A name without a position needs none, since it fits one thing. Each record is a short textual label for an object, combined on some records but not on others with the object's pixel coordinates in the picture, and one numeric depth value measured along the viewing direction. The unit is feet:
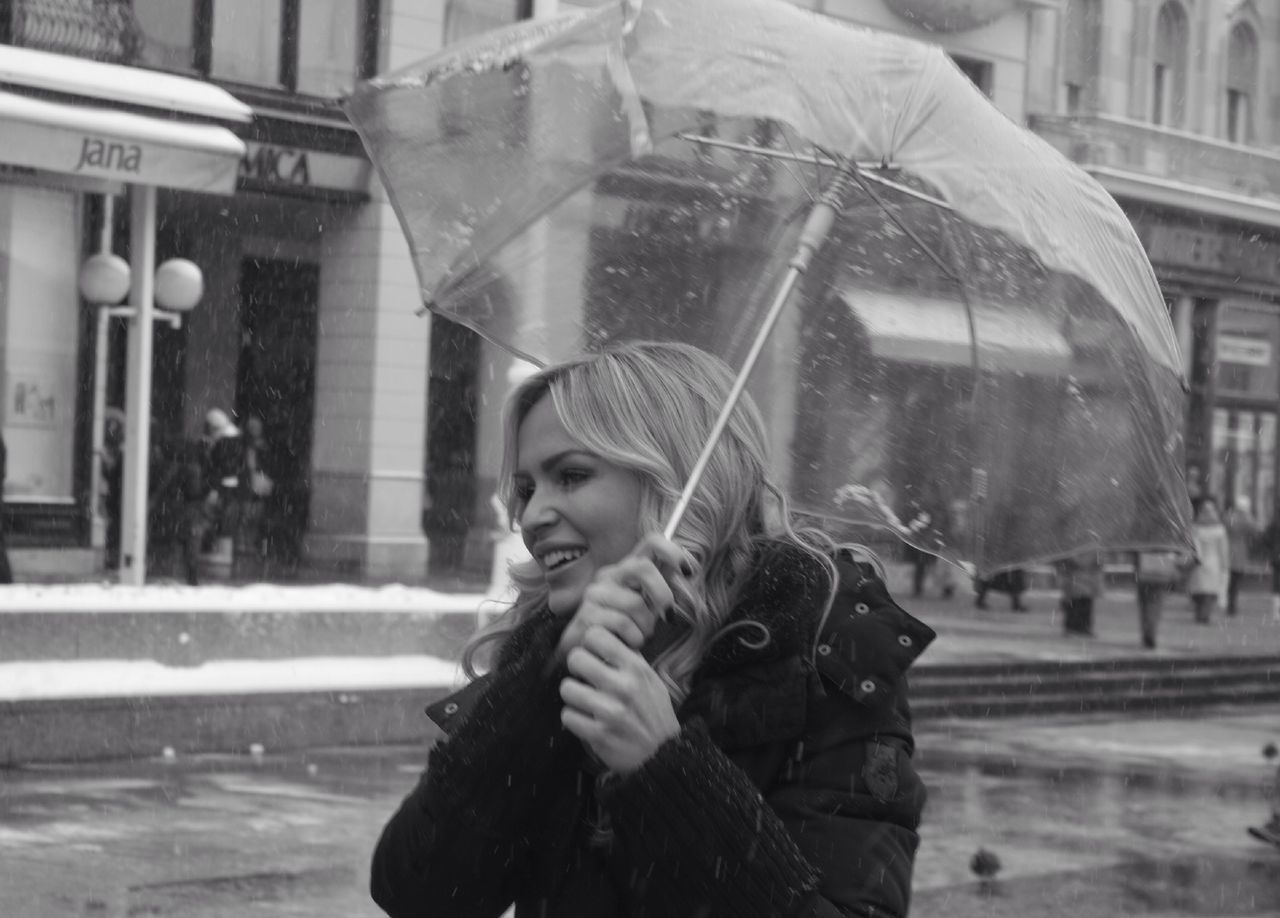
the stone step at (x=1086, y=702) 48.24
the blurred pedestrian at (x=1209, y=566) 76.94
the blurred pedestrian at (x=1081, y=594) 64.90
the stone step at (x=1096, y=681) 49.62
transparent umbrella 10.25
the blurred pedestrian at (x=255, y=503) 70.76
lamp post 48.88
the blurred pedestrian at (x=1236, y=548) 85.20
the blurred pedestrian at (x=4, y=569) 51.75
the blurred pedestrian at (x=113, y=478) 66.74
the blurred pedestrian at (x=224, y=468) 64.39
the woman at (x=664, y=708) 6.89
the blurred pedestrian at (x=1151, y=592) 63.16
